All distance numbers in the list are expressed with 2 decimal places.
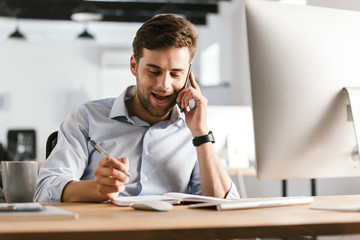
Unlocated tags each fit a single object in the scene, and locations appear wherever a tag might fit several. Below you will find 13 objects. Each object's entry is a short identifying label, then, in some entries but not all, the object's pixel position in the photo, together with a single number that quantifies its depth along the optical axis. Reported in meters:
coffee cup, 1.40
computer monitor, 1.12
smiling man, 1.65
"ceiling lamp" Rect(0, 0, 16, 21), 5.84
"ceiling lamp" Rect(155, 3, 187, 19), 6.57
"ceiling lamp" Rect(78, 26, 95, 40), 7.16
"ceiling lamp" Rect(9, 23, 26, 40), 7.06
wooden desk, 0.79
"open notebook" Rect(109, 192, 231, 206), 1.21
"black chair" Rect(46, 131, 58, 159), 1.81
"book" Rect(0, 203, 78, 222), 0.91
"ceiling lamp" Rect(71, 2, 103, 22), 6.04
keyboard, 1.09
